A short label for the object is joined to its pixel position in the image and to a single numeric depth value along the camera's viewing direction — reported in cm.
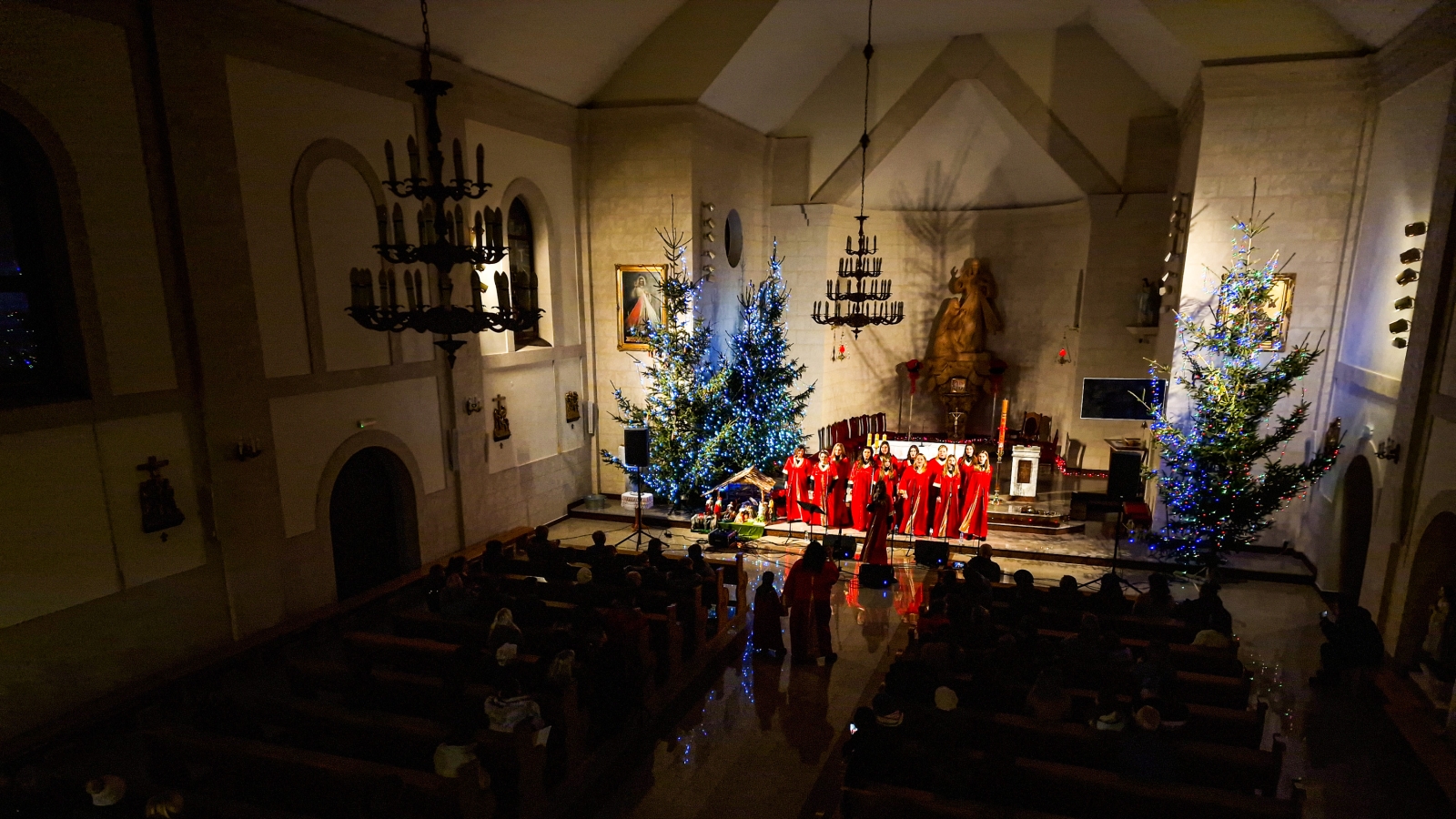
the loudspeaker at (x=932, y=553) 977
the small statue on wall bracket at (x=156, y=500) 693
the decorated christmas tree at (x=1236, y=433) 932
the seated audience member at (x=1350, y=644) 705
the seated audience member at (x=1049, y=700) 530
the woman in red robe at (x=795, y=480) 1220
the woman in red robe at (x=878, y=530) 1009
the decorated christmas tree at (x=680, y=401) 1262
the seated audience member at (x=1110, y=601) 742
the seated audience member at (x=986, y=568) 807
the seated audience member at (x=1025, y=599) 703
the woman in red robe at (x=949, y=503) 1159
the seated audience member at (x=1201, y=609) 698
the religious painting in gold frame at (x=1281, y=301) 1013
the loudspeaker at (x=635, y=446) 1154
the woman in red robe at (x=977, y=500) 1127
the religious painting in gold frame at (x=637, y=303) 1323
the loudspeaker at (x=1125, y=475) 967
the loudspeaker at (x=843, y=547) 1093
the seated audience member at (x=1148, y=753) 458
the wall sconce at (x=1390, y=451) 786
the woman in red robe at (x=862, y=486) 1186
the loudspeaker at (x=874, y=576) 1014
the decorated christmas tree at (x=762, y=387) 1349
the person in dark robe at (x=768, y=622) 798
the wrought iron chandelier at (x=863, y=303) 1222
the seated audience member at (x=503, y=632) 631
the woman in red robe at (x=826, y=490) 1192
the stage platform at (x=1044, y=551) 1049
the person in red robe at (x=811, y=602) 780
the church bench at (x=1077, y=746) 477
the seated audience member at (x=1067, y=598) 734
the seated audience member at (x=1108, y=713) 501
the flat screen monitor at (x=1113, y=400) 1509
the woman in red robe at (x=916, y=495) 1171
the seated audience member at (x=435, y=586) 766
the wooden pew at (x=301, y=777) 452
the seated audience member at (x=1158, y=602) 726
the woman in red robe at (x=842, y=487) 1183
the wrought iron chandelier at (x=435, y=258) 464
